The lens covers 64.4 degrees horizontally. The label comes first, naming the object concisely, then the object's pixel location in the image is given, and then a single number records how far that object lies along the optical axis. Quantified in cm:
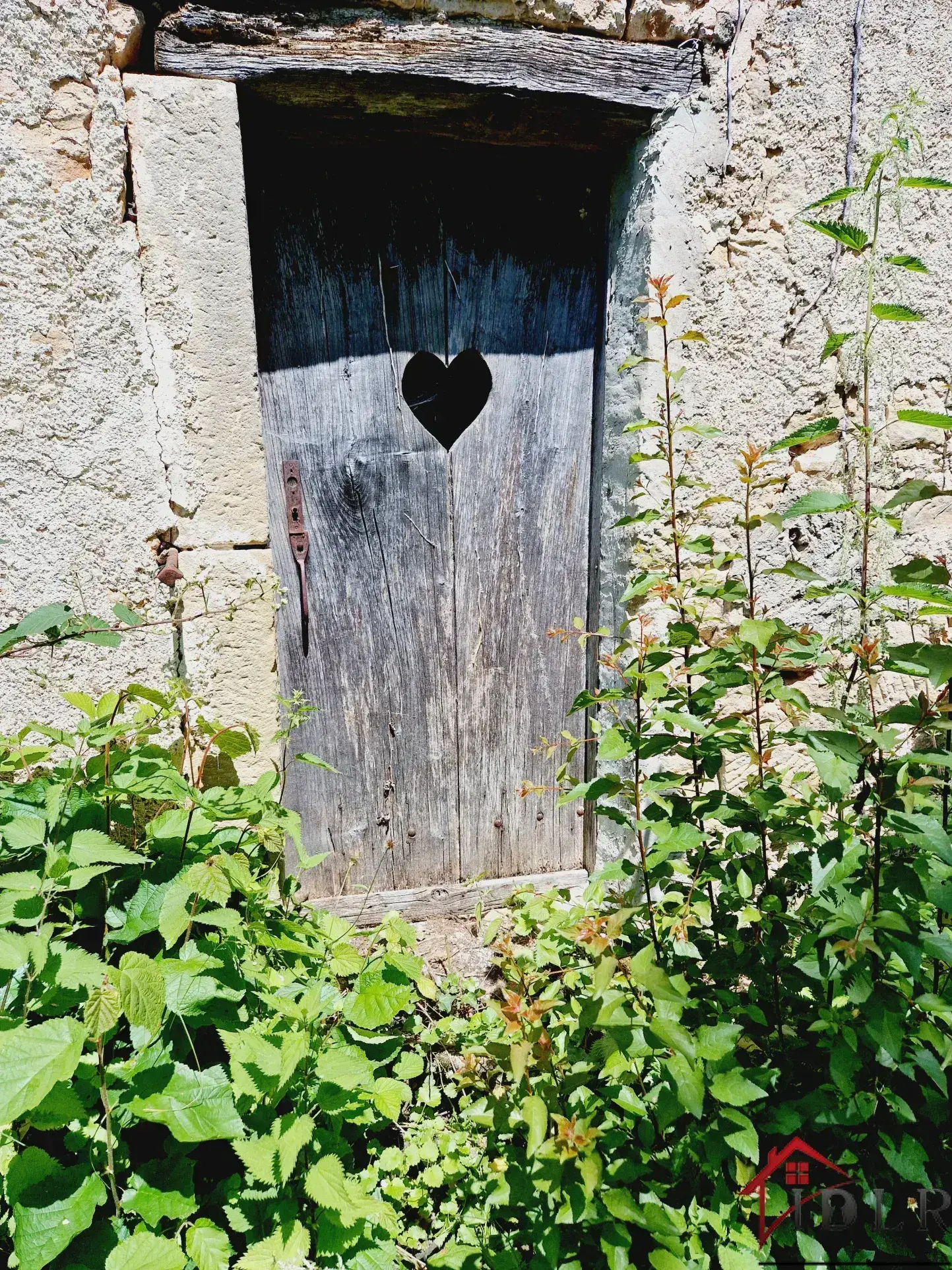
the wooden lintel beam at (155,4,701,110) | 162
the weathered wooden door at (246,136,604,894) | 200
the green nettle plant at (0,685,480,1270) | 122
